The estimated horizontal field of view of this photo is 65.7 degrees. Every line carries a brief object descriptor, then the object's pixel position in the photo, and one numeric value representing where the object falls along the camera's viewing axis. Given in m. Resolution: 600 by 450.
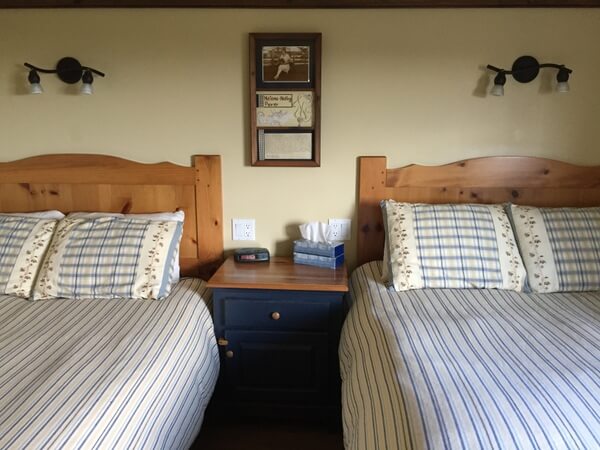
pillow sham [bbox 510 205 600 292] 1.87
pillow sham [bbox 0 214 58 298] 1.91
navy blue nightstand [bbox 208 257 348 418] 1.94
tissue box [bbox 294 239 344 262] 2.12
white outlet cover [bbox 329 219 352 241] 2.27
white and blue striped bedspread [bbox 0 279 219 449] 1.11
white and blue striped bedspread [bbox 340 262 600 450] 1.02
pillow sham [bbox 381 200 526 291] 1.87
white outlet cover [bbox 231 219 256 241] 2.29
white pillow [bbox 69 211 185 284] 2.12
